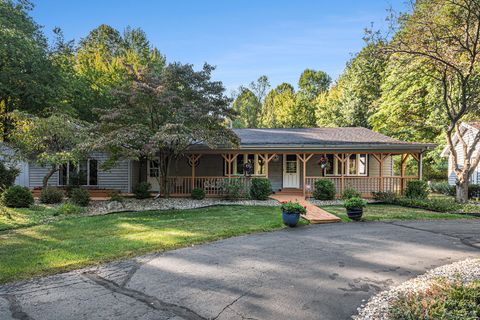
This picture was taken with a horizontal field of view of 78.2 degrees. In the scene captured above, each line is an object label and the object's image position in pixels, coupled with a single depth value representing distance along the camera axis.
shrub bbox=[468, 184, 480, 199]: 16.06
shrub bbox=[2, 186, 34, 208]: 11.41
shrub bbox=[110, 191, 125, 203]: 13.03
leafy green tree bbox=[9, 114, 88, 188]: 11.30
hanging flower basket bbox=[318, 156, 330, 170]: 15.26
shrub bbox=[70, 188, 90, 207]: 12.62
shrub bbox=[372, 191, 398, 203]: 13.75
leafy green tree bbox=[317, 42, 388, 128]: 28.06
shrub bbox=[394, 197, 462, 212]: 11.89
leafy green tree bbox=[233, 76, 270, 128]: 49.72
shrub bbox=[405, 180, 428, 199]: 14.09
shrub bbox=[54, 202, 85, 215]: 10.96
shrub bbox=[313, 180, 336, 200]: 13.79
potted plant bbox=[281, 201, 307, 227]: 8.77
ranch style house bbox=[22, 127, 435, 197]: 14.69
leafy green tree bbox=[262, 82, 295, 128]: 36.47
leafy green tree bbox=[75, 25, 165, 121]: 22.81
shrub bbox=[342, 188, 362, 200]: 13.95
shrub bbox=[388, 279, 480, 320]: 3.24
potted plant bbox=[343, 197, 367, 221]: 9.68
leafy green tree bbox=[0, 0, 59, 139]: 15.51
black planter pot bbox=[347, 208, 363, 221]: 9.74
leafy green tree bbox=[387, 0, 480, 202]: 11.94
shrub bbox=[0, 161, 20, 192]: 13.38
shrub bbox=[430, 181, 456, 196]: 18.21
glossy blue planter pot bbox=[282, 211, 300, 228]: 8.79
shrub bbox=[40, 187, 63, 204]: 12.91
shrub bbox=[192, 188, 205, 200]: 14.43
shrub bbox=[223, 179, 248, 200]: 14.07
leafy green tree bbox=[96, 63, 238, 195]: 11.43
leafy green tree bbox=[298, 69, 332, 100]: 46.91
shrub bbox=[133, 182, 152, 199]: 14.73
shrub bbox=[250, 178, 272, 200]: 14.10
